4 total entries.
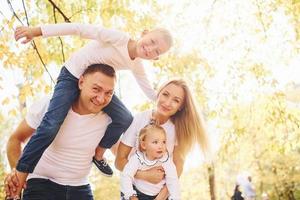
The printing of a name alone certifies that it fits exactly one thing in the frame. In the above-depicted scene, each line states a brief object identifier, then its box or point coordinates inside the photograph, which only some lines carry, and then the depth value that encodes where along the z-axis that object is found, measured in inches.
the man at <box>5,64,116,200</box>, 137.3
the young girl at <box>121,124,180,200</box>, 144.8
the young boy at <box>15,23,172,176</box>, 134.9
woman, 148.3
